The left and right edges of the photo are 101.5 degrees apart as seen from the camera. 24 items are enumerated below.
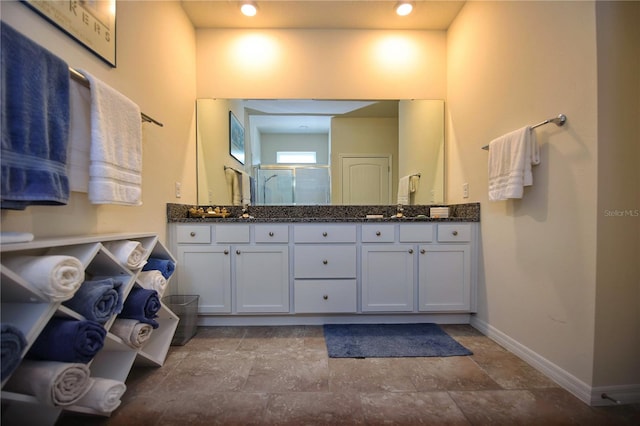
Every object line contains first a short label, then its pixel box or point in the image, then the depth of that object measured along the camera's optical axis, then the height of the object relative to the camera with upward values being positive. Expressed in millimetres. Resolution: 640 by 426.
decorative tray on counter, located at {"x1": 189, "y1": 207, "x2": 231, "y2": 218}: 2168 -3
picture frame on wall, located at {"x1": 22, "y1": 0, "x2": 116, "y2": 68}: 1058 +861
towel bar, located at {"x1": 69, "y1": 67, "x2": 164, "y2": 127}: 1070 +565
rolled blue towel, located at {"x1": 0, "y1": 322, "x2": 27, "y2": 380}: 698 -373
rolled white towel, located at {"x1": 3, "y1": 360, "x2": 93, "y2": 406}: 812 -537
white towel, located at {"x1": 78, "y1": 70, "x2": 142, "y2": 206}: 1113 +296
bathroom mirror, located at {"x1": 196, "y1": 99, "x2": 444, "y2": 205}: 2422 +585
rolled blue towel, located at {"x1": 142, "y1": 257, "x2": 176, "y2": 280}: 1495 -314
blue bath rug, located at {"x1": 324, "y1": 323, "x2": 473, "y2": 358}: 1607 -877
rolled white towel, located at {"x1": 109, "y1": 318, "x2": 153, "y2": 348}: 1170 -533
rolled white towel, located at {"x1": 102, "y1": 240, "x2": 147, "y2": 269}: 1188 -183
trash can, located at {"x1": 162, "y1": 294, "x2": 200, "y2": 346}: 1763 -712
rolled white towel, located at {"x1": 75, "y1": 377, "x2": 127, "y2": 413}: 951 -681
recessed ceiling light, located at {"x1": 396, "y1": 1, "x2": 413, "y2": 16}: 2059 +1628
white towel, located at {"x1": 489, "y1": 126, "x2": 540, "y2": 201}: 1408 +275
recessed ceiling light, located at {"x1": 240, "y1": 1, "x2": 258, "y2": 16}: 2053 +1628
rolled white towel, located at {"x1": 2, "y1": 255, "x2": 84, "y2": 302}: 815 -193
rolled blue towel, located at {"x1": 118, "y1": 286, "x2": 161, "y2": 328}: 1214 -444
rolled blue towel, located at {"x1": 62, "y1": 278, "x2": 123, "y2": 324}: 966 -336
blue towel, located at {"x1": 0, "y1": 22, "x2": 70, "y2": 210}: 806 +282
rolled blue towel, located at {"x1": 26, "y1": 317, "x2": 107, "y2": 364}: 870 -438
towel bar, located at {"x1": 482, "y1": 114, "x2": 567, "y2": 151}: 1263 +446
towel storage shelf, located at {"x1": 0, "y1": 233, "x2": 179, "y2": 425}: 803 -324
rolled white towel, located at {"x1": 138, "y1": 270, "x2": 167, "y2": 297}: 1341 -358
